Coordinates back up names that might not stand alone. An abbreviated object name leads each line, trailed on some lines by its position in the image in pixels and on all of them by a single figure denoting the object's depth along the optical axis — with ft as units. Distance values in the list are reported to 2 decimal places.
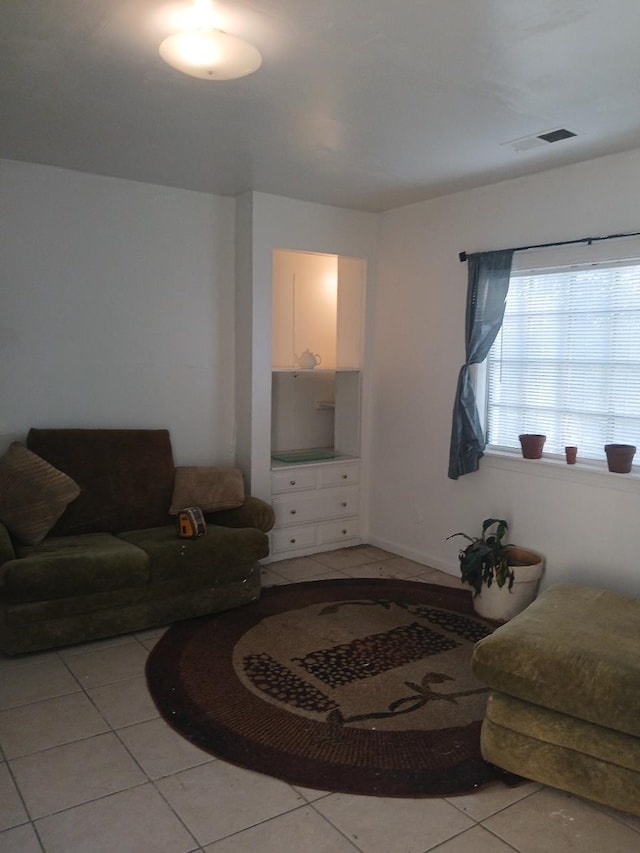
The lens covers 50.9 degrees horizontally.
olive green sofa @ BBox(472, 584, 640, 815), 7.00
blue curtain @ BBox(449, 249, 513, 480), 13.12
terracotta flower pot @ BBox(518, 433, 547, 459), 12.69
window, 11.51
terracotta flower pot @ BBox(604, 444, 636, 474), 11.25
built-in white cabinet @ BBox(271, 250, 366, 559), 15.55
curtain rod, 11.06
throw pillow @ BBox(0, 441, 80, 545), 11.29
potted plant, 12.10
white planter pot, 12.13
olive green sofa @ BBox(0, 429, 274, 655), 10.24
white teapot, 15.96
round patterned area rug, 7.93
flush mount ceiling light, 6.90
